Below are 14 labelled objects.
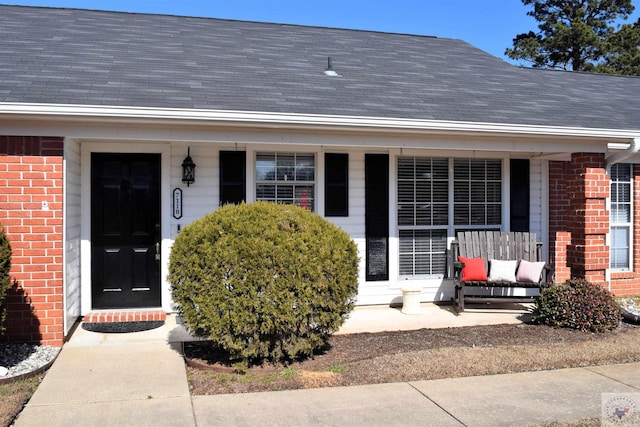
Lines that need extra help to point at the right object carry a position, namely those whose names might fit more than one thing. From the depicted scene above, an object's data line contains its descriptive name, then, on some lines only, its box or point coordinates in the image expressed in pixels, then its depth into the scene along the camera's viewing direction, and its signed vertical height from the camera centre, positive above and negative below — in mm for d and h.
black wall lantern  7341 +539
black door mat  6547 -1375
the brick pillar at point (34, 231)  5680 -204
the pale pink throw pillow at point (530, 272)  7629 -814
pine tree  26969 +8547
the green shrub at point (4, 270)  4844 -509
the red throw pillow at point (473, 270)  7688 -798
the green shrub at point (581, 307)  6559 -1124
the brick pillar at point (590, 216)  7621 -54
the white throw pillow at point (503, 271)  7770 -819
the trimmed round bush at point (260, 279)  4887 -594
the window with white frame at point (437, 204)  8258 +115
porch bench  7625 -688
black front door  7195 -243
